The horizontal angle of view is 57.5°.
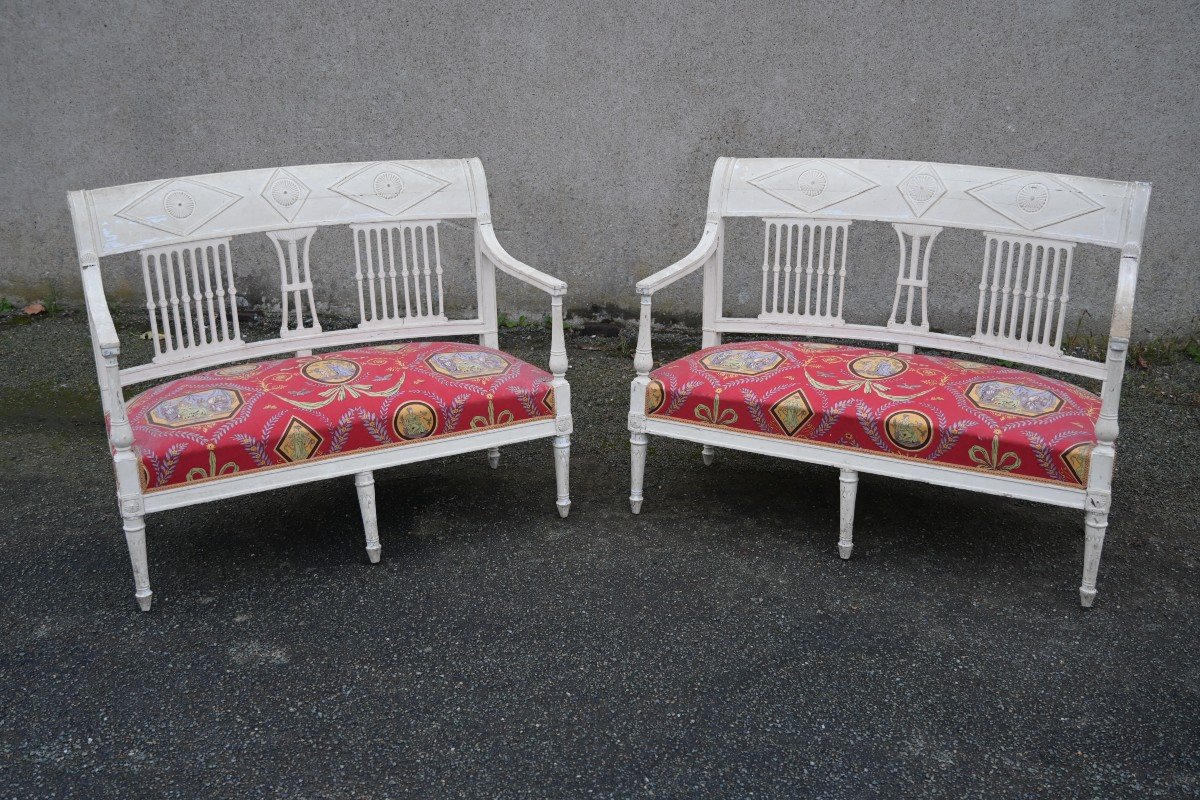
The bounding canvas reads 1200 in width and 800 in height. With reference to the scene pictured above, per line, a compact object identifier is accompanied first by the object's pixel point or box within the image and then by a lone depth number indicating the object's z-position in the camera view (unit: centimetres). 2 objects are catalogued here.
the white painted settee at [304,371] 308
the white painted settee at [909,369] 308
